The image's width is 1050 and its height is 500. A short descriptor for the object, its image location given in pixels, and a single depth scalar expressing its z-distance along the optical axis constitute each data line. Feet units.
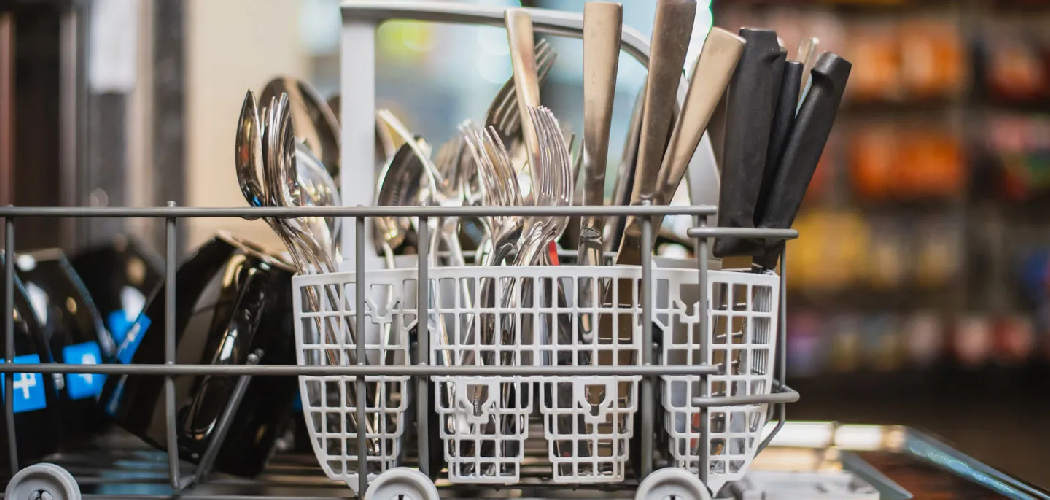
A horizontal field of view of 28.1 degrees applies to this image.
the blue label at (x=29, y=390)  3.78
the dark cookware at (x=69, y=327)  3.95
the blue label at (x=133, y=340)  3.86
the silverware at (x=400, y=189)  4.03
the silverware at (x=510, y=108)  3.98
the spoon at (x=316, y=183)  3.88
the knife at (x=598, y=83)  3.60
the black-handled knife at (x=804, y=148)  3.57
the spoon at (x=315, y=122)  4.16
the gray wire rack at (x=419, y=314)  3.48
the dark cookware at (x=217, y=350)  3.76
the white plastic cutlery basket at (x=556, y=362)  3.54
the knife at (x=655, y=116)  3.56
